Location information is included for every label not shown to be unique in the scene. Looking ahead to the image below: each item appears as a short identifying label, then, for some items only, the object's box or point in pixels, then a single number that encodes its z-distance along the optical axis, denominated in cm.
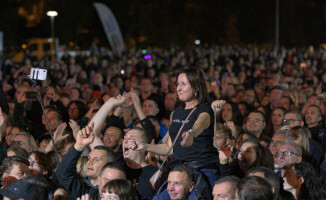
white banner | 3716
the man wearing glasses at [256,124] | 1395
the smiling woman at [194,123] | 798
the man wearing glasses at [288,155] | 1035
